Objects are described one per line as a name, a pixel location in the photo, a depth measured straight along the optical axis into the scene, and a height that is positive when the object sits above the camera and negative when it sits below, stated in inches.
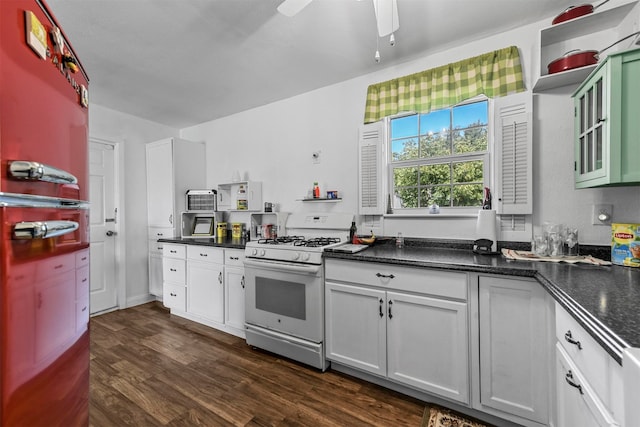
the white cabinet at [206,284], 111.0 -31.6
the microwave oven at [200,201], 151.0 +6.0
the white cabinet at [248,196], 133.2 +7.8
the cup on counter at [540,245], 72.7 -9.8
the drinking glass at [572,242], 71.2 -8.6
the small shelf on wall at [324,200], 113.8 +4.6
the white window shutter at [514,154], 77.6 +16.0
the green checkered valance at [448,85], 81.0 +40.5
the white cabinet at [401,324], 66.7 -30.4
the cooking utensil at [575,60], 67.2 +36.7
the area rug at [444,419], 65.2 -50.5
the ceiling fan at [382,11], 56.2 +42.4
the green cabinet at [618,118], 51.7 +17.4
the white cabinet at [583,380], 30.4 -22.5
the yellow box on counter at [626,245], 59.6 -8.0
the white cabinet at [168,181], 146.3 +17.1
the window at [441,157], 90.3 +18.3
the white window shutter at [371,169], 102.4 +15.5
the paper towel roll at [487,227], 78.8 -5.0
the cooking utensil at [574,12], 66.5 +48.1
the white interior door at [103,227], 134.7 -6.7
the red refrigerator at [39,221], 26.9 -0.9
